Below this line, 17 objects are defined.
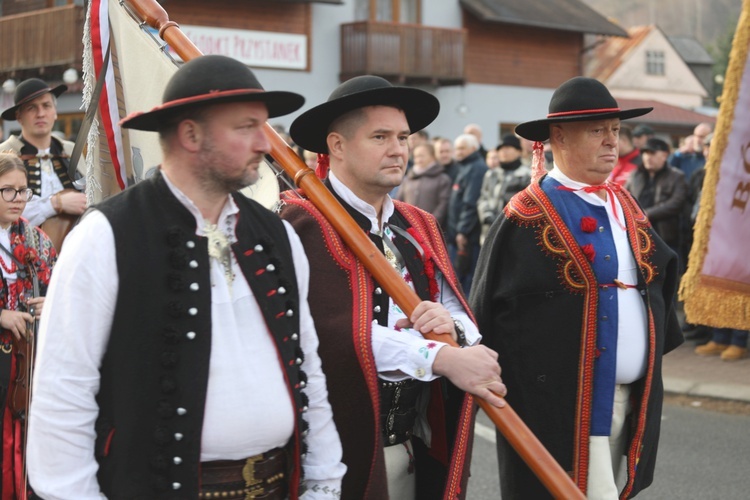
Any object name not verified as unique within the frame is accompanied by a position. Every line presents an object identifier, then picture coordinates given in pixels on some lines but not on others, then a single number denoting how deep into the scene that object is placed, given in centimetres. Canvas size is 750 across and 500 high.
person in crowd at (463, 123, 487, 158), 1238
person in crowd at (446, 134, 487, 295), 1091
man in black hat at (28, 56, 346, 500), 241
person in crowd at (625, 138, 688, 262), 1004
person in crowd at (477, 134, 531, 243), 1006
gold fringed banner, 427
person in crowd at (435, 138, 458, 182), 1172
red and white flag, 378
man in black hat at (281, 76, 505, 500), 331
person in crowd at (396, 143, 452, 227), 1144
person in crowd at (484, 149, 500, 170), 1119
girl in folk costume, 472
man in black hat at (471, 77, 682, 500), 414
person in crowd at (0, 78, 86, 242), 623
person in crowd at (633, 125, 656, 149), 1159
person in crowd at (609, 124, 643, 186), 1018
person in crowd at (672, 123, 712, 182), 1177
